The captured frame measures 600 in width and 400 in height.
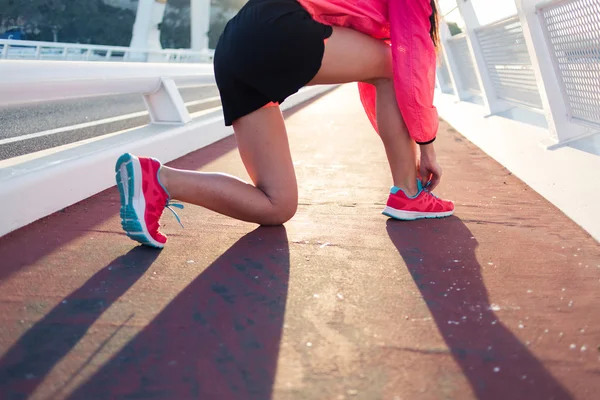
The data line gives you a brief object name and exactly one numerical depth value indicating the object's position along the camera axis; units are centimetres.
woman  276
